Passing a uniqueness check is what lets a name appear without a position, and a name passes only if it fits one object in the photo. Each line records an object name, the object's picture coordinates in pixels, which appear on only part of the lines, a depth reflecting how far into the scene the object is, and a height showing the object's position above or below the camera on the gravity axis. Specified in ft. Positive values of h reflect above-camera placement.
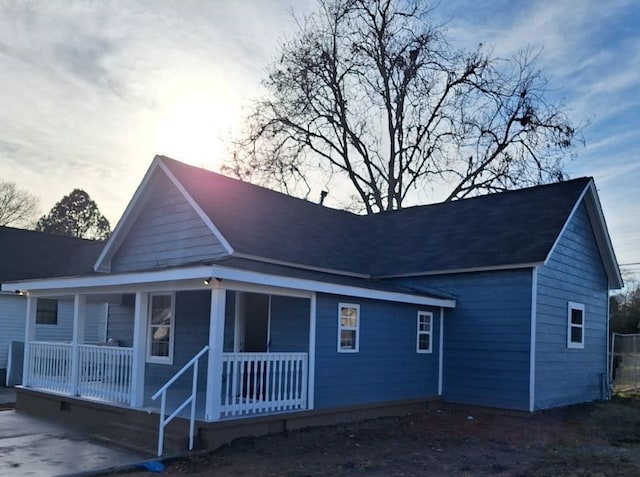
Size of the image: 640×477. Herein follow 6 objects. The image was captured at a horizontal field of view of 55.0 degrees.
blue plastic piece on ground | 26.81 -7.90
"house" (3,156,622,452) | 35.65 -0.99
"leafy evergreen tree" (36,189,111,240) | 161.99 +17.24
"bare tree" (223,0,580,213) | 94.02 +30.10
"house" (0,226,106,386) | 71.00 +0.99
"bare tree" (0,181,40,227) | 159.74 +19.58
